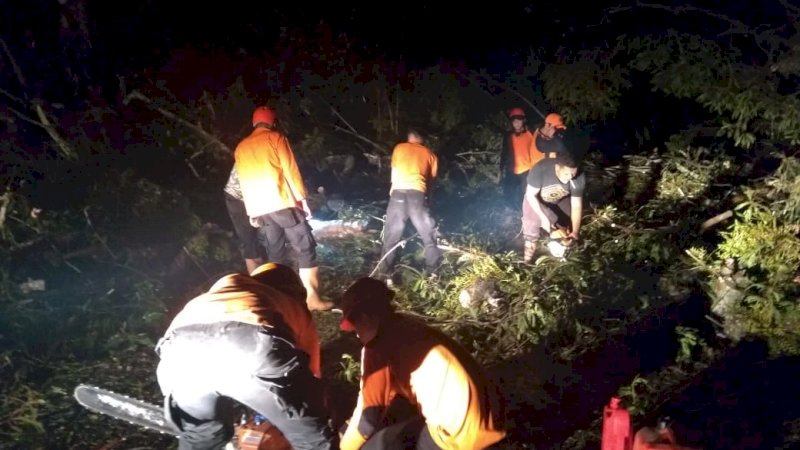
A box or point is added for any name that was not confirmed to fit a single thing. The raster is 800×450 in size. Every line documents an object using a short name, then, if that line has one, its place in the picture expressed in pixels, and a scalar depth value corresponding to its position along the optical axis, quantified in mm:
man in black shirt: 5637
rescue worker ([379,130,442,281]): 5926
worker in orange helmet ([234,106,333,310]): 5281
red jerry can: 3271
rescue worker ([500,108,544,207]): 6785
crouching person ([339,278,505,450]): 2594
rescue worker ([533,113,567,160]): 5758
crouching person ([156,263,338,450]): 2814
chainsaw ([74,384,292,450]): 3080
